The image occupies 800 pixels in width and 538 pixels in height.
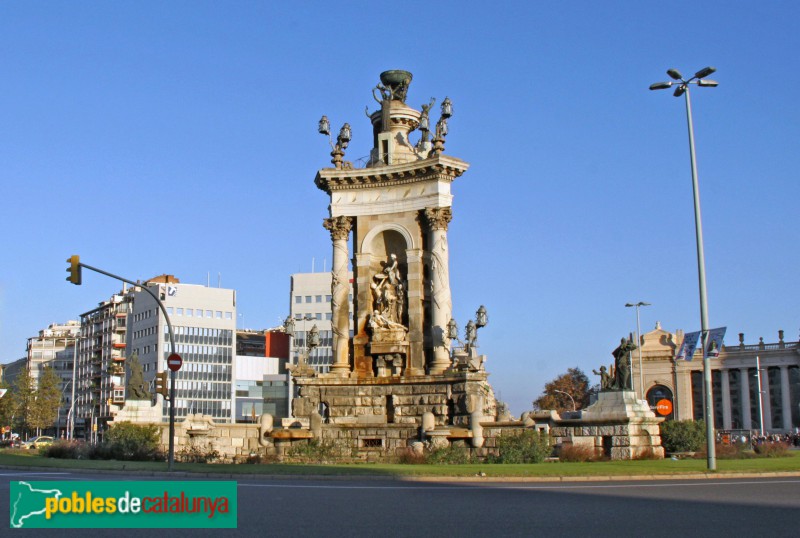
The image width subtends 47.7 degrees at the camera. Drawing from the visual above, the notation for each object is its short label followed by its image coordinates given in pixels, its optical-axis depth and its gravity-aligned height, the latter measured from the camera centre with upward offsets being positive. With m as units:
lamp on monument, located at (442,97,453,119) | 38.31 +12.14
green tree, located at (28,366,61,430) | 90.25 +0.21
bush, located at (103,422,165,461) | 31.58 -1.47
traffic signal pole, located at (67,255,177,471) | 27.88 +4.11
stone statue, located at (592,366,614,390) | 30.75 +0.55
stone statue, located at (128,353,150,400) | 37.22 +0.78
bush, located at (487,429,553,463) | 27.69 -1.55
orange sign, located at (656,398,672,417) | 43.53 -0.56
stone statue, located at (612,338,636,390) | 30.12 +0.99
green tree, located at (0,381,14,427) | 86.32 -0.31
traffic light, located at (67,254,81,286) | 27.92 +4.17
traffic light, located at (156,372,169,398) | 26.90 +0.55
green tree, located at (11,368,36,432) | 92.12 +0.75
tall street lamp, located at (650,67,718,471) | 23.97 +4.39
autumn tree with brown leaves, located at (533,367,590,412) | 107.44 +0.37
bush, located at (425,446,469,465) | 27.91 -1.76
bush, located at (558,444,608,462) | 27.67 -1.73
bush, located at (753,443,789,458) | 30.53 -1.92
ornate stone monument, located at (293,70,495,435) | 35.53 +4.28
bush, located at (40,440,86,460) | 32.28 -1.64
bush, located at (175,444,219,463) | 31.02 -1.79
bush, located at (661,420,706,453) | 34.69 -1.59
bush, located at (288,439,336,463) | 29.59 -1.68
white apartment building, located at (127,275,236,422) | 115.75 +7.84
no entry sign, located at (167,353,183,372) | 26.16 +1.16
